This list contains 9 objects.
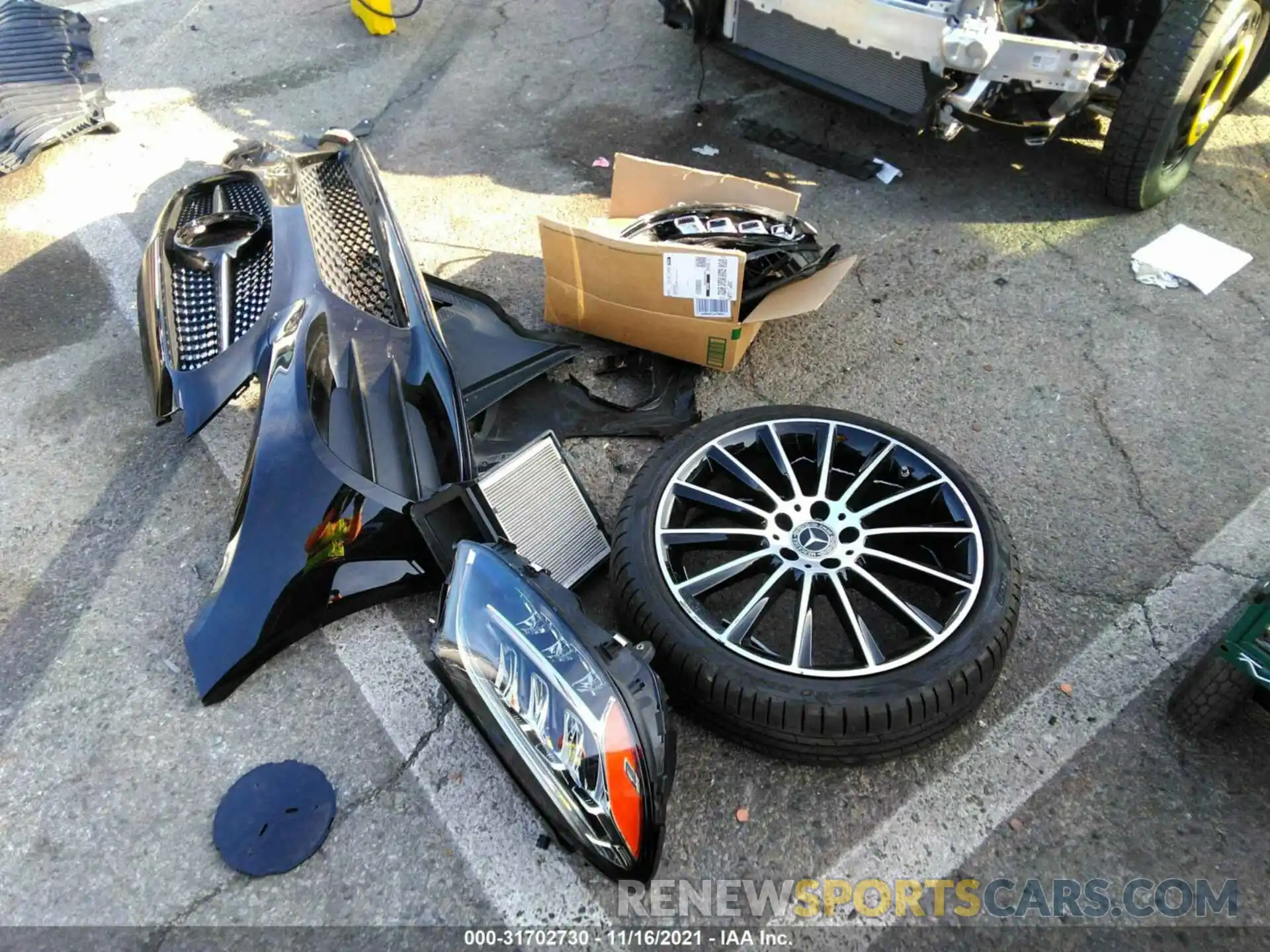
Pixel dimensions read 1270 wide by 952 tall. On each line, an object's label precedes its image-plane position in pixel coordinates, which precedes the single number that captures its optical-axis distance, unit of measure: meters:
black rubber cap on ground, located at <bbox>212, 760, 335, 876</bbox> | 2.09
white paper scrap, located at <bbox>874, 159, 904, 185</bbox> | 4.17
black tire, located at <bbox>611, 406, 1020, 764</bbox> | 2.03
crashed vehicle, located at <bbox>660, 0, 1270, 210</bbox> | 3.27
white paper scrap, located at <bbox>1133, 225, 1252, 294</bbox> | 3.63
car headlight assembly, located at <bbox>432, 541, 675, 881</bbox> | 1.73
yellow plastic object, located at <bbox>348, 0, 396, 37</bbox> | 5.34
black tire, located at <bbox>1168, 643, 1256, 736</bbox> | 2.08
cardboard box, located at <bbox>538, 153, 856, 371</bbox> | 2.92
